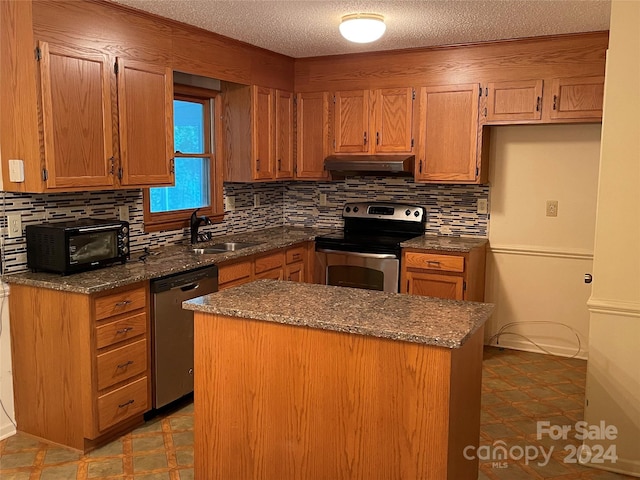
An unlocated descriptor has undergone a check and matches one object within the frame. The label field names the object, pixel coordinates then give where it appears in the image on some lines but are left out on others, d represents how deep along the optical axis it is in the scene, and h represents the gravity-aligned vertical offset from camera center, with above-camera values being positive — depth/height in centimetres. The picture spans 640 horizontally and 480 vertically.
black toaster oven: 309 -40
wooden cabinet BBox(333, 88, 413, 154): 470 +40
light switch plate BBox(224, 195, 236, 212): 486 -26
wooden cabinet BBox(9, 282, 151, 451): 301 -98
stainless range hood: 461 +6
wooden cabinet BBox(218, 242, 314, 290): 395 -68
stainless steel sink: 439 -56
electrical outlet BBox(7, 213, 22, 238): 317 -30
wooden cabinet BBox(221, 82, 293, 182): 459 +30
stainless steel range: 458 -56
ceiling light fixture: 341 +81
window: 420 -1
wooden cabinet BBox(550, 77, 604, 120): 407 +52
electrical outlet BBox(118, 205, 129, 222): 383 -28
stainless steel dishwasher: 339 -94
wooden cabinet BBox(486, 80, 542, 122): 425 +52
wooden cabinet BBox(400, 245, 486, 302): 434 -73
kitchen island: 209 -79
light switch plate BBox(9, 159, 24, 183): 303 -1
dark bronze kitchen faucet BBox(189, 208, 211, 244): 433 -39
